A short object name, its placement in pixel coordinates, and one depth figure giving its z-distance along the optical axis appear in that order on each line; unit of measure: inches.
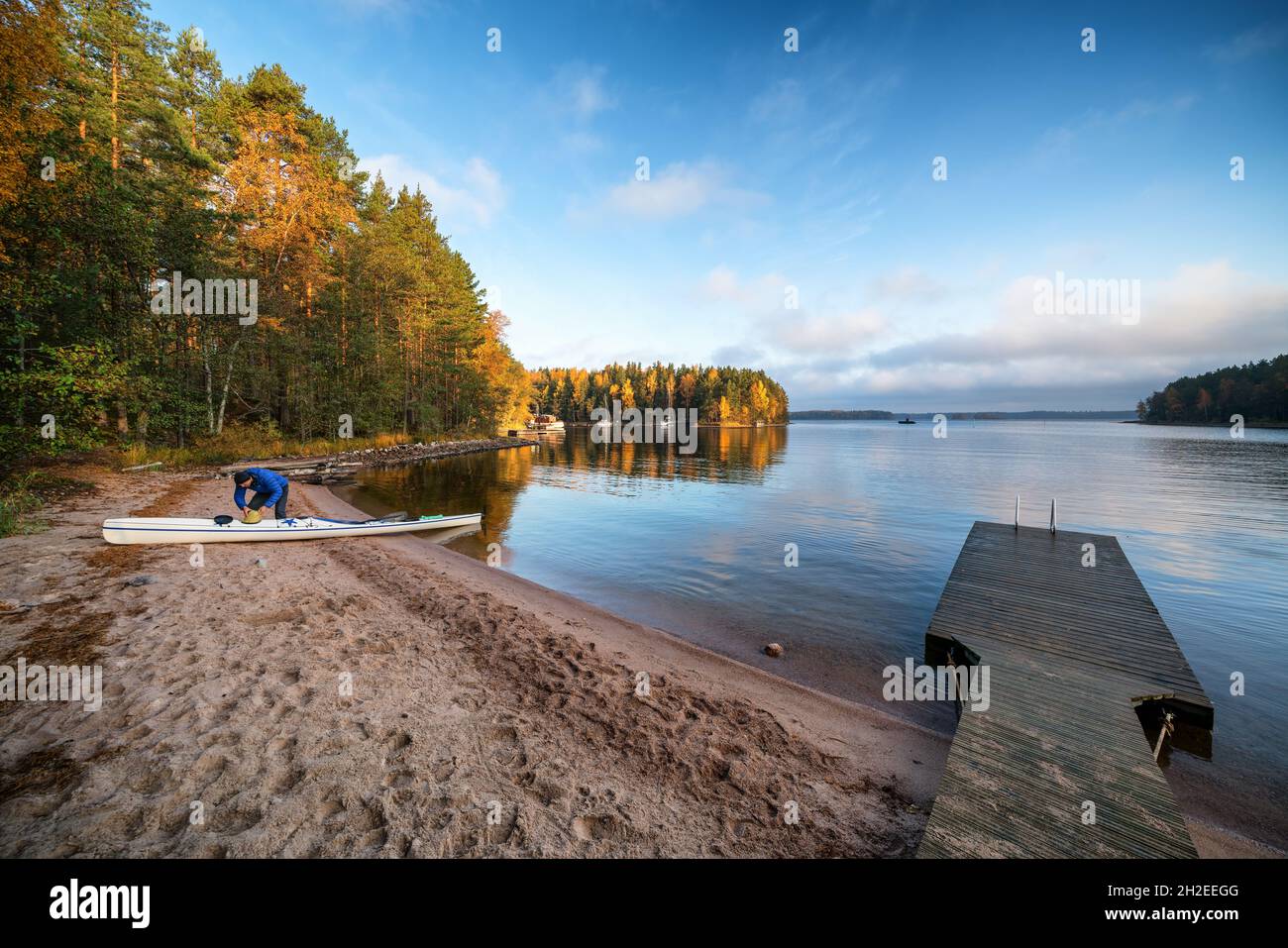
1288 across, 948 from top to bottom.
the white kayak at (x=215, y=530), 459.5
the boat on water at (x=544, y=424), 4054.4
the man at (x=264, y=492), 511.1
